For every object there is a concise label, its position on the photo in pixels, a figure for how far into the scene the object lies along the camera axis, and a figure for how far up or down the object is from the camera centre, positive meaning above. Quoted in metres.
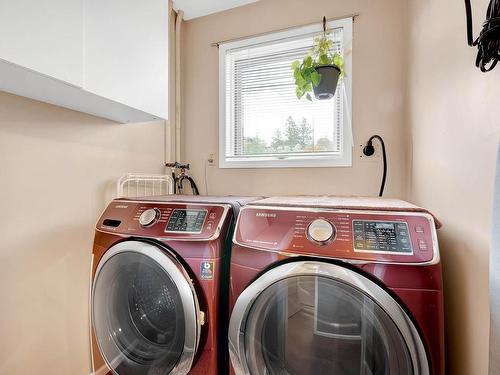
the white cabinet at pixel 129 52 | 1.11 +0.64
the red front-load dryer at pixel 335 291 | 0.75 -0.34
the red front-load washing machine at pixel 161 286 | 1.03 -0.44
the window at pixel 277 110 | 1.93 +0.59
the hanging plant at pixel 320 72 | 1.60 +0.69
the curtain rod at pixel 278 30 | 1.86 +1.20
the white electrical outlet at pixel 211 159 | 2.27 +0.21
